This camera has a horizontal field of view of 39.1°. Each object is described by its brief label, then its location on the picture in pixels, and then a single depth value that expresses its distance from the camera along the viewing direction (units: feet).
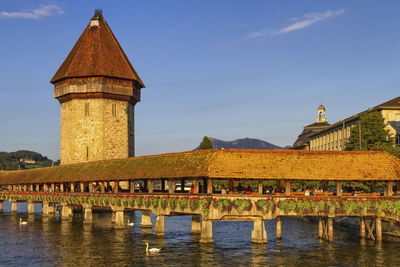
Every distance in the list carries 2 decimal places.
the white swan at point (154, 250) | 106.48
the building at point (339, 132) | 253.03
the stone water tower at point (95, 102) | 229.25
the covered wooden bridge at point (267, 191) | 109.81
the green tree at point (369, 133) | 208.13
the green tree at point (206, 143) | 336.14
